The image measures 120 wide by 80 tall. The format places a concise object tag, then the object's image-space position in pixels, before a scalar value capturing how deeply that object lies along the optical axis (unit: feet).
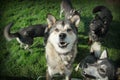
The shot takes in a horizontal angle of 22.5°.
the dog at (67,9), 8.50
